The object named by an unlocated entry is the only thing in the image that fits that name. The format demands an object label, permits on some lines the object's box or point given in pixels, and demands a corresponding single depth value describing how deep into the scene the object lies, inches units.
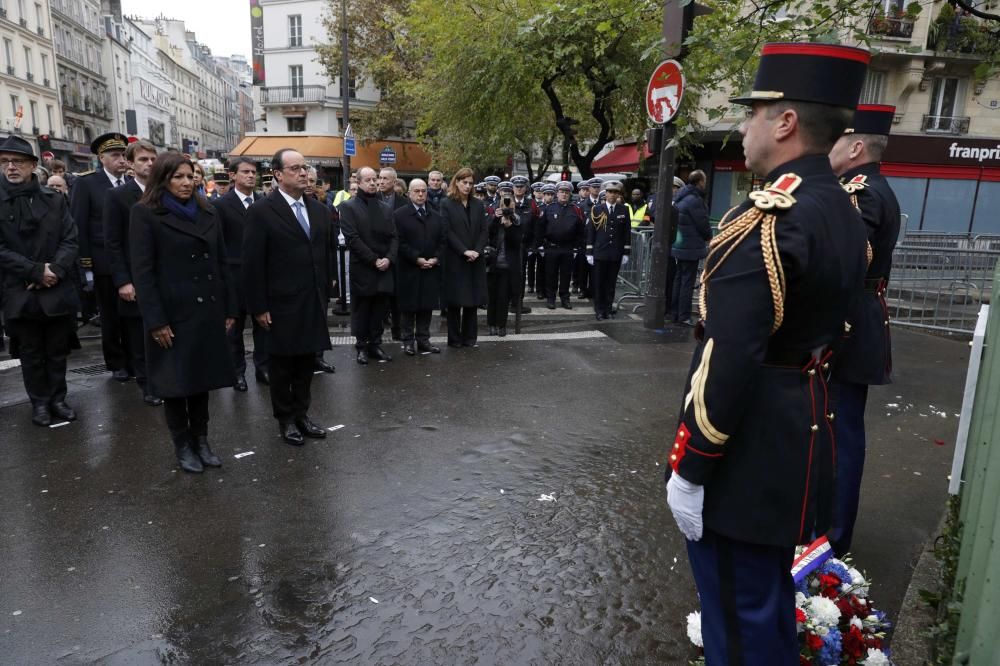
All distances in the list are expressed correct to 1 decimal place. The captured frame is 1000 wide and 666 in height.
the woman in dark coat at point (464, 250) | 342.6
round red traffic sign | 347.9
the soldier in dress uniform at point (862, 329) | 140.9
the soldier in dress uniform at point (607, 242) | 427.8
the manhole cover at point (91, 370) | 298.2
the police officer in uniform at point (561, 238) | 471.2
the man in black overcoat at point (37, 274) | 226.4
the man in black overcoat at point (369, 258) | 312.2
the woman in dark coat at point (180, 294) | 186.7
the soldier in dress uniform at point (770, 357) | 81.8
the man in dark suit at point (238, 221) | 278.8
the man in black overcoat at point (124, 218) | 231.5
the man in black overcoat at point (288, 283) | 210.1
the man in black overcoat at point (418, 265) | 333.1
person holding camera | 371.2
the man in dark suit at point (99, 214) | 271.1
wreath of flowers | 107.6
